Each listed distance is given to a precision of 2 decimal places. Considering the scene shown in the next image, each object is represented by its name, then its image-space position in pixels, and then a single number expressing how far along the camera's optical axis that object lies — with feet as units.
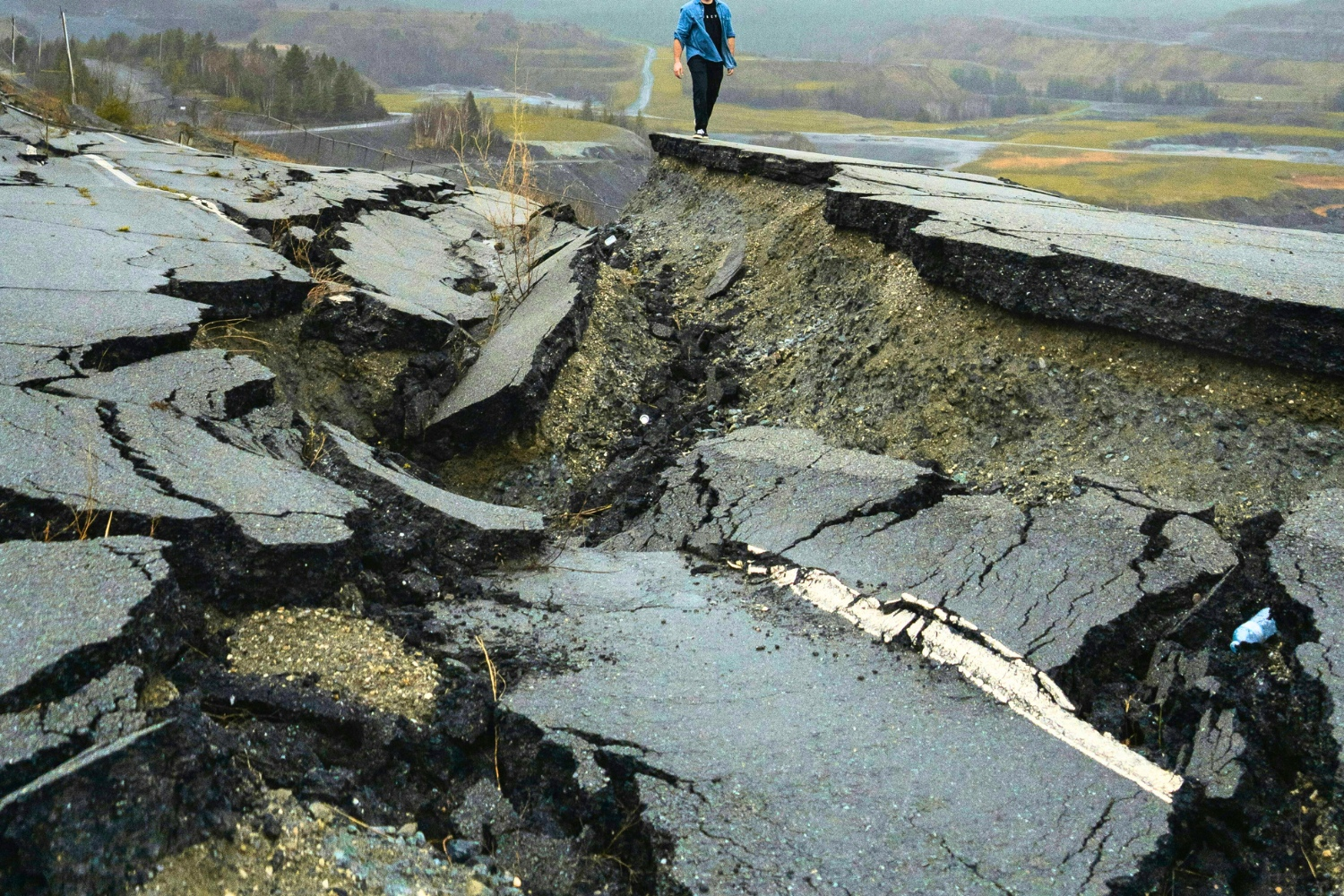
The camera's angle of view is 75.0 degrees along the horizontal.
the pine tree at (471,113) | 94.59
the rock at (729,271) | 21.94
